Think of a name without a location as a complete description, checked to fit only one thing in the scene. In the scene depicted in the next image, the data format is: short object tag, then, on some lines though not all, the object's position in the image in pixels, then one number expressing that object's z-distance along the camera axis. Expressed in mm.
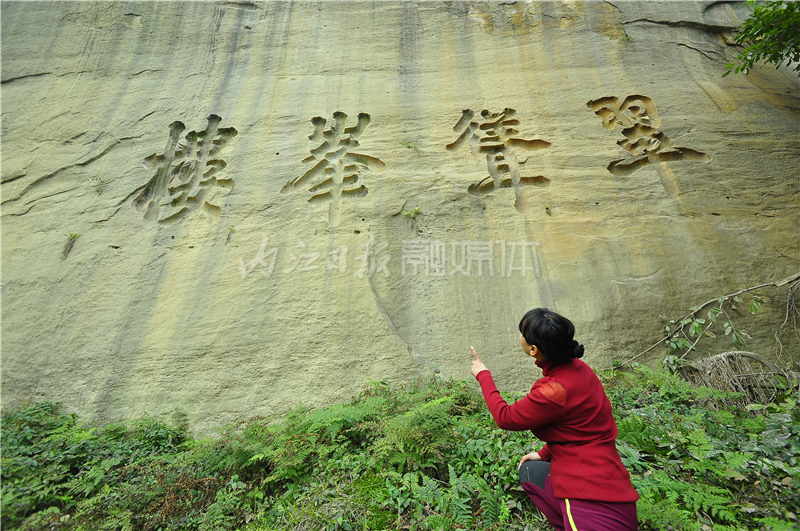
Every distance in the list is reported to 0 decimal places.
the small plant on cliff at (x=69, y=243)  4410
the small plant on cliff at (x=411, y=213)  4348
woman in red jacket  1544
